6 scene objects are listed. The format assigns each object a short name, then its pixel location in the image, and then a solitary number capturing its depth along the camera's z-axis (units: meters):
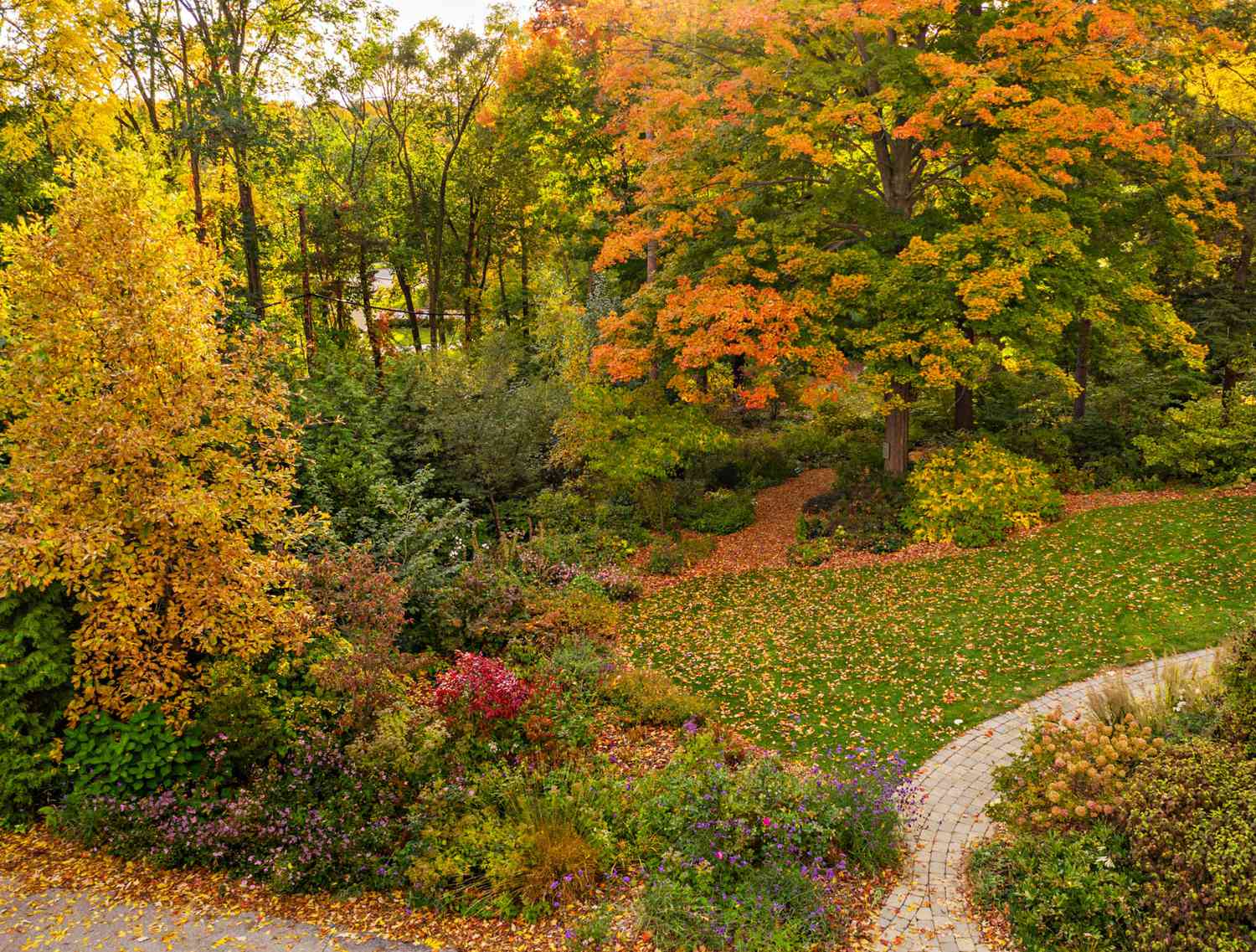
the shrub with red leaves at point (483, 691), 7.86
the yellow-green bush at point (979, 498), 13.20
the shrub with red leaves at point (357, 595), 8.98
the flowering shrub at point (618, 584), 13.23
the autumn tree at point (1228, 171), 13.11
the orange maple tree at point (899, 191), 11.84
